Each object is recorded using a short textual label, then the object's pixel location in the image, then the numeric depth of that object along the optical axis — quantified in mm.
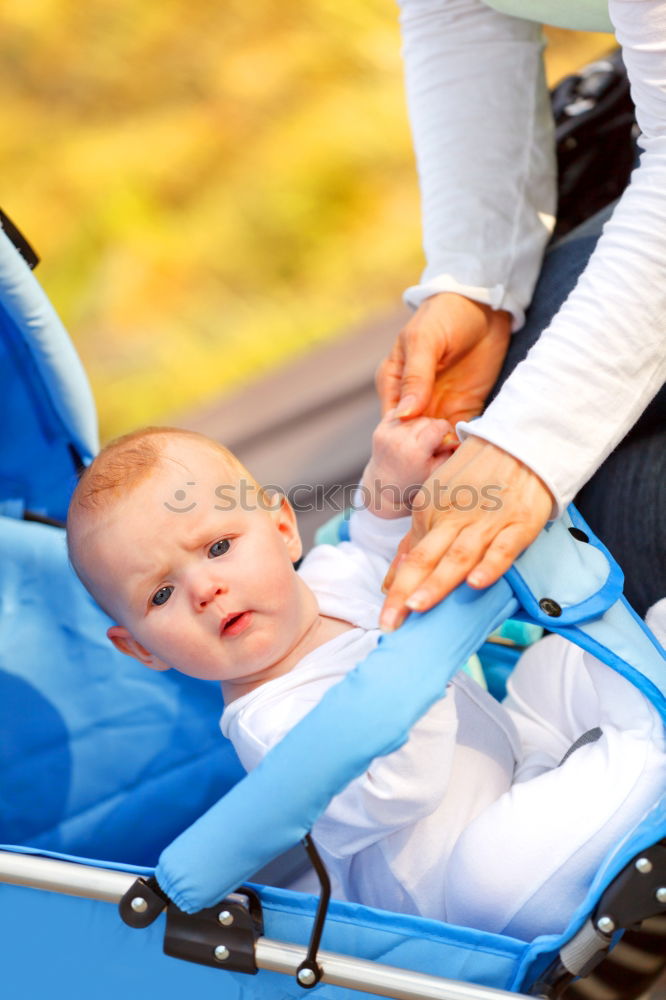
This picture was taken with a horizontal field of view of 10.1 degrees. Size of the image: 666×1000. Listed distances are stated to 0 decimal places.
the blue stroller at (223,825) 2006
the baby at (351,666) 2086
